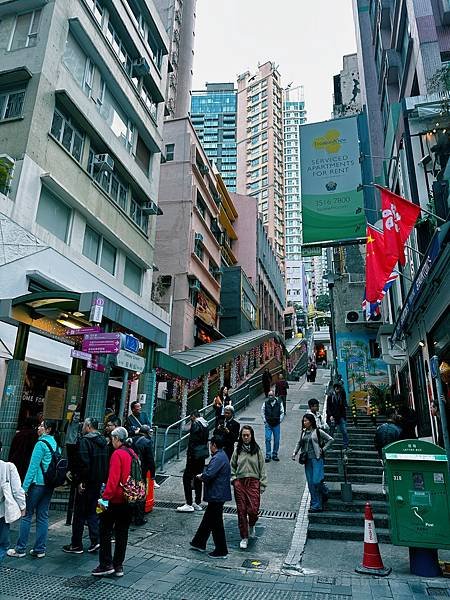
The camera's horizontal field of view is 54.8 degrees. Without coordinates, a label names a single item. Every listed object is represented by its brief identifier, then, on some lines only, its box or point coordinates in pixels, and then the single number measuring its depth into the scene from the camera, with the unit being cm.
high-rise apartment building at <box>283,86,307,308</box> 14050
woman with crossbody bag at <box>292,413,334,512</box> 755
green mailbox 525
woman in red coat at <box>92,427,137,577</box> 511
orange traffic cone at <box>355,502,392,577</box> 538
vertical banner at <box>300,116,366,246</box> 1722
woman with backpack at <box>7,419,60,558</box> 564
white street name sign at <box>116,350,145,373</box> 891
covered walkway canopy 1441
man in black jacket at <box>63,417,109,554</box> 586
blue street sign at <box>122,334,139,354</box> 900
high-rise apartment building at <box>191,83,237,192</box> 13238
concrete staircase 688
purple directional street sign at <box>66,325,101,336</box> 950
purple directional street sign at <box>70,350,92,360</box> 895
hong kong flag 902
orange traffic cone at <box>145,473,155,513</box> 800
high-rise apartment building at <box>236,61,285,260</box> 8238
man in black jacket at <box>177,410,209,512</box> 821
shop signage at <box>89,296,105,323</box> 883
